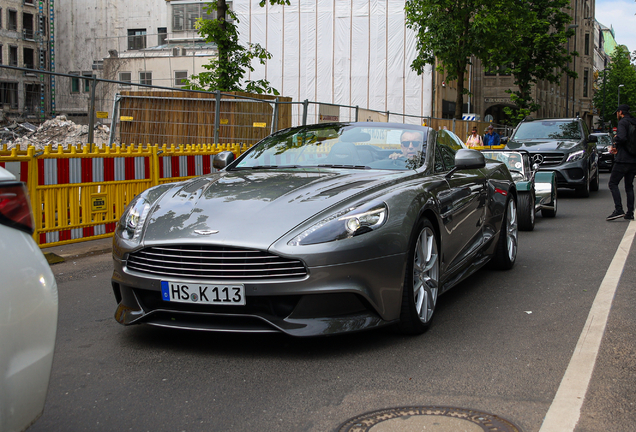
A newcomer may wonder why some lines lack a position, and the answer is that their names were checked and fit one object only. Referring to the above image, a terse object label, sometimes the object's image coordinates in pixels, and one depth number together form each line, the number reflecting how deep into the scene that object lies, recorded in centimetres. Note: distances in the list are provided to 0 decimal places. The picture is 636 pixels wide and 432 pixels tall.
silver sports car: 389
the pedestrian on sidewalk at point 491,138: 2252
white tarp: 4188
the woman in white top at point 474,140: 2269
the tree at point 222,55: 1802
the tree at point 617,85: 8806
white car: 209
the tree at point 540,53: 3919
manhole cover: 308
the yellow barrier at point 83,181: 786
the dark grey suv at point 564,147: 1677
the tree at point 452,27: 2672
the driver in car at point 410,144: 544
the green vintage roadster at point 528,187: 1034
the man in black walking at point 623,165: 1161
